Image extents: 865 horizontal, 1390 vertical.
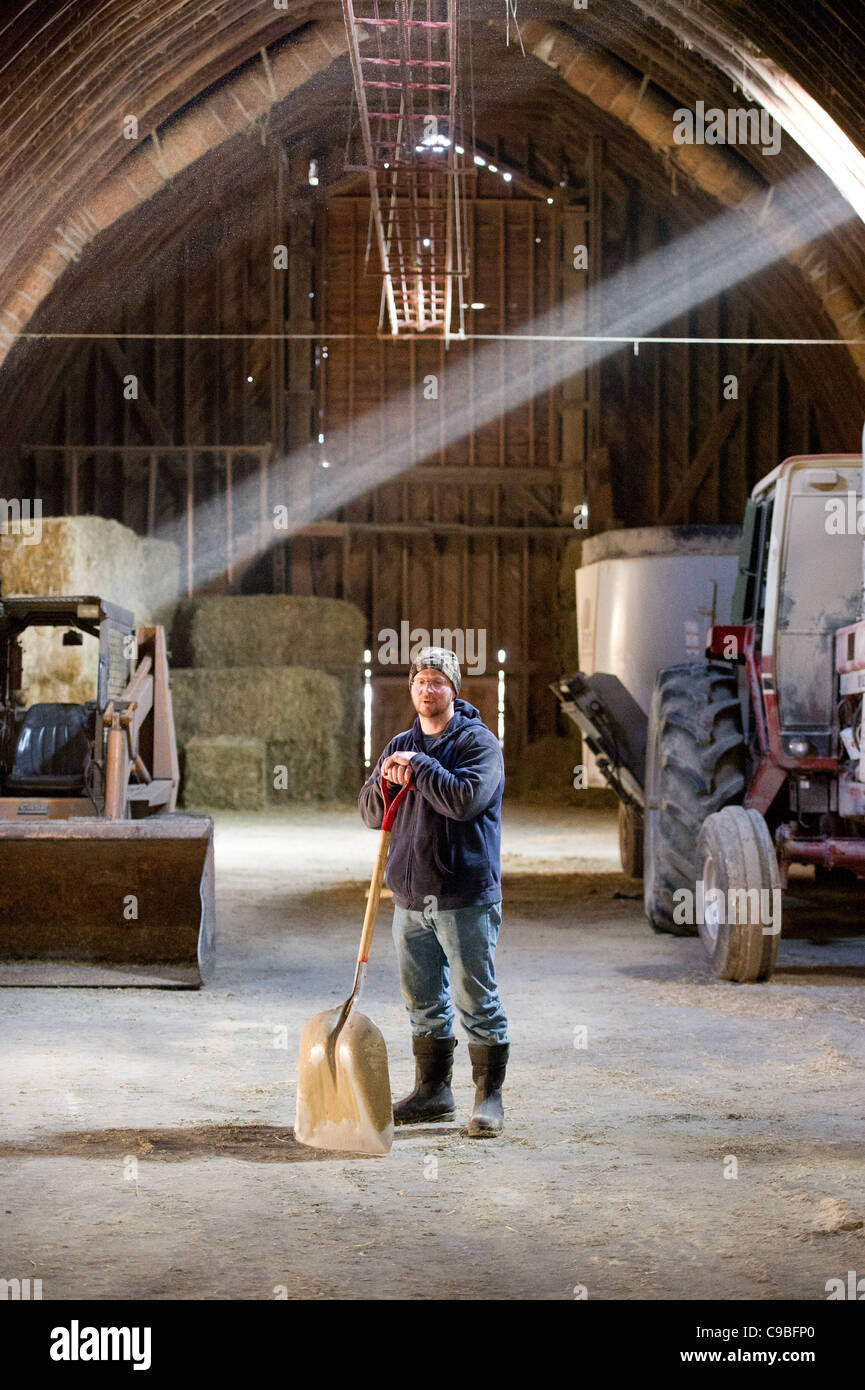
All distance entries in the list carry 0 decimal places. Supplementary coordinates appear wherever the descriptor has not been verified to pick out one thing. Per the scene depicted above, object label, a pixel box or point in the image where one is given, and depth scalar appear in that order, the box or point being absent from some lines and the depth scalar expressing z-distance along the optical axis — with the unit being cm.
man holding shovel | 485
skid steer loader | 760
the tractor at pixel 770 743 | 756
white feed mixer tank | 1292
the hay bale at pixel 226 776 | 1983
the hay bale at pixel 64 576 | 1795
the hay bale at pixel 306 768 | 2100
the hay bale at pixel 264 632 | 2164
